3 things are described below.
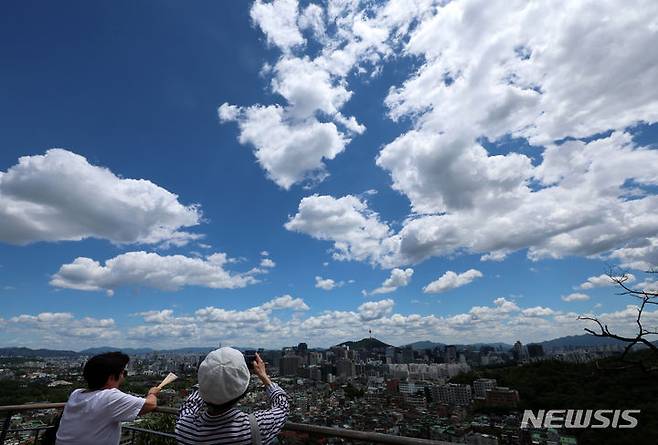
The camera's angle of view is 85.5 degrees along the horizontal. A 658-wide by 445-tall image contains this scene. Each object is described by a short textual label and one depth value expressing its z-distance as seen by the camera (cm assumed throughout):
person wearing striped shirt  137
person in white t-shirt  196
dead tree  289
